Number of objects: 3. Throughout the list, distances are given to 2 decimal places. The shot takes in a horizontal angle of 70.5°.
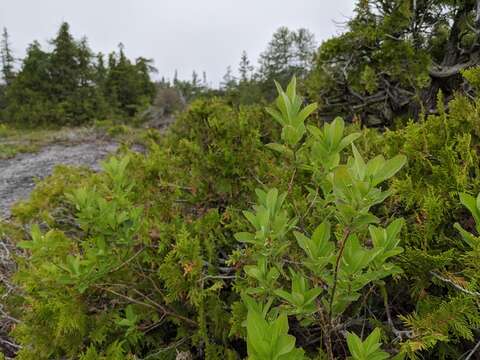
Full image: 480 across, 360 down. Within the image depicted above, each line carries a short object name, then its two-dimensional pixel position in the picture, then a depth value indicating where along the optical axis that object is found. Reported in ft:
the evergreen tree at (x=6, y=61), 98.78
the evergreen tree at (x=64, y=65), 63.07
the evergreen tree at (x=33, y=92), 63.87
